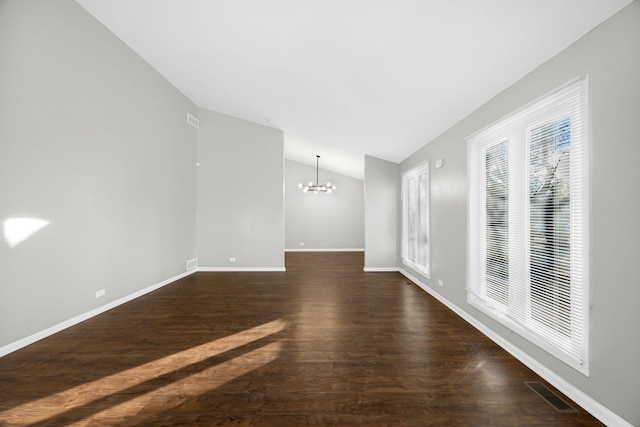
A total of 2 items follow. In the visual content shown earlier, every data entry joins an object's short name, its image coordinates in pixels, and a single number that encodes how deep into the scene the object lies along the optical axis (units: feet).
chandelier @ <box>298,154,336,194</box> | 28.76
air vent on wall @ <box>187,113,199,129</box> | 18.88
